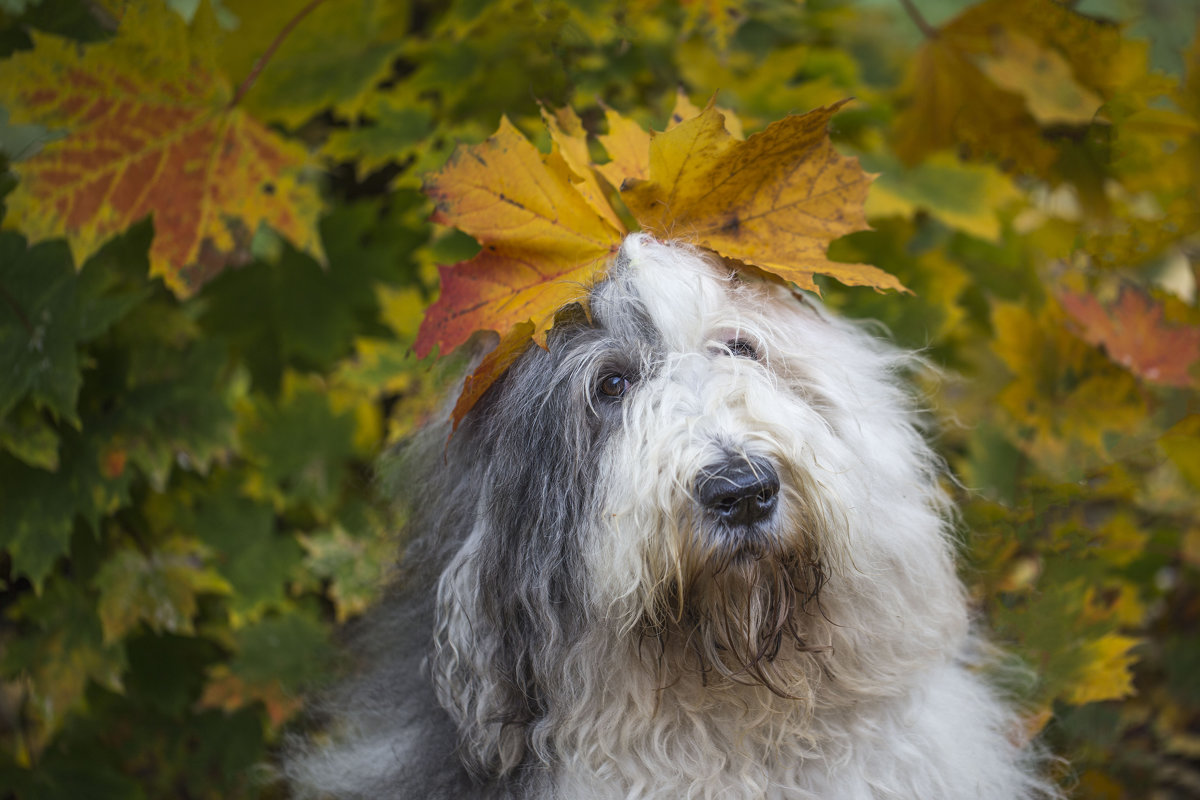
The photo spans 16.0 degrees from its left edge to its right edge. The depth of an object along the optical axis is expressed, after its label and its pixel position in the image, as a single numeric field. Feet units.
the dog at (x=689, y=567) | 7.46
